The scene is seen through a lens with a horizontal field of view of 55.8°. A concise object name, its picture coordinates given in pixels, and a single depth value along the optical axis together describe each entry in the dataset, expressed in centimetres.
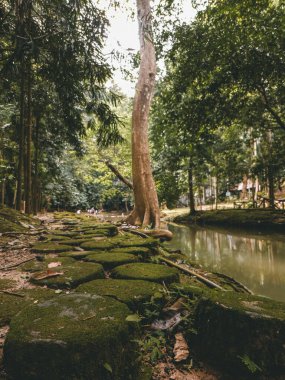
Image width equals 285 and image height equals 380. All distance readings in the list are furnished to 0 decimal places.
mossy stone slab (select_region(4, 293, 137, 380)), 96
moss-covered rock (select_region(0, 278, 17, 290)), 184
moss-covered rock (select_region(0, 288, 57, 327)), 140
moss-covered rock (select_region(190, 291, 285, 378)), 118
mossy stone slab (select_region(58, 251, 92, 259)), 259
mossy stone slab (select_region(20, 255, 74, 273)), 225
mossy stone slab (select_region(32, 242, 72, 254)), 289
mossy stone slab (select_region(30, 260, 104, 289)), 182
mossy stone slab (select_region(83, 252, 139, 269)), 231
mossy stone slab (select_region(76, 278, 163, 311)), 155
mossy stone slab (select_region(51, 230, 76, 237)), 402
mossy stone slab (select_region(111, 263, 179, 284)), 197
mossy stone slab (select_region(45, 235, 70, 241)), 359
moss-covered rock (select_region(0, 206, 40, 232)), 430
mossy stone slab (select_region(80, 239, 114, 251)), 296
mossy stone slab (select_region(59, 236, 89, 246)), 329
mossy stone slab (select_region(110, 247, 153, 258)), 277
